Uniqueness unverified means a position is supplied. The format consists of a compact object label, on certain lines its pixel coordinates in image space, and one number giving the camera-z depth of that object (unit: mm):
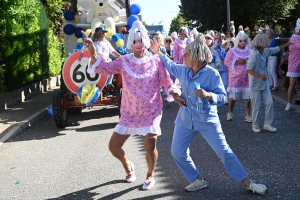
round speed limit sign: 8734
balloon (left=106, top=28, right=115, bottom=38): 10859
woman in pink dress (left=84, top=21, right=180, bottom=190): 5082
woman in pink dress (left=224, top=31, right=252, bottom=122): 8633
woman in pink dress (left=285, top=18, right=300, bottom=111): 9773
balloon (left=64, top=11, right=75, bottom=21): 12148
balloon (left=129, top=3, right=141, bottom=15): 12016
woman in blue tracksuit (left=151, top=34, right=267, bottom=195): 4730
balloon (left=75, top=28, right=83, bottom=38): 12211
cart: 8758
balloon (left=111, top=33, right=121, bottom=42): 10600
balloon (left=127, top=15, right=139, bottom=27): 11570
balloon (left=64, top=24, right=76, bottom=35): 12172
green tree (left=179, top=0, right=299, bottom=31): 36469
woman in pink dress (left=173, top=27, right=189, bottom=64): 11766
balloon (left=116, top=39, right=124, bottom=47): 10367
